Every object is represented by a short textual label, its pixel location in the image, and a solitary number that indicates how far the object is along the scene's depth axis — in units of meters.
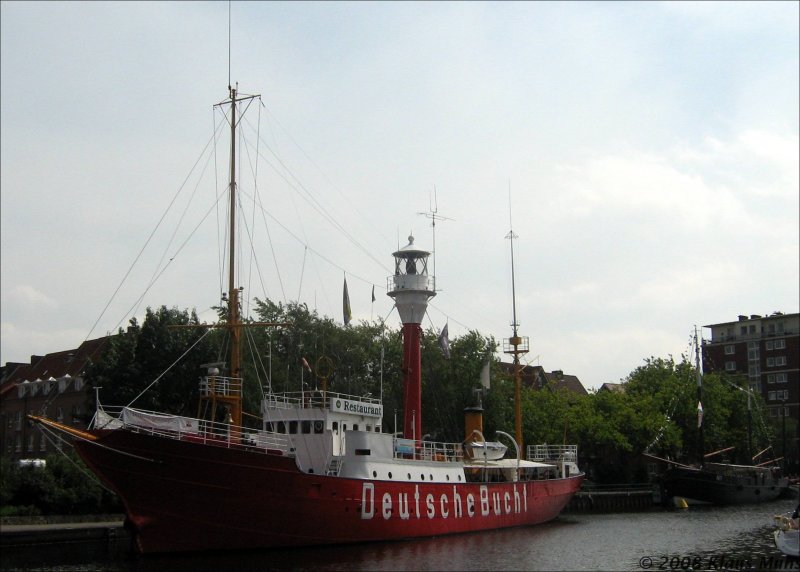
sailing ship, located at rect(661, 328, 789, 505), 68.06
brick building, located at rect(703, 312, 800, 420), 112.25
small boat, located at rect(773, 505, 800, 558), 31.83
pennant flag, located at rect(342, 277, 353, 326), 43.66
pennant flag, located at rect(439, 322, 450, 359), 49.75
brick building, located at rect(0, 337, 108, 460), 82.44
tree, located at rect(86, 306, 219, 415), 55.94
